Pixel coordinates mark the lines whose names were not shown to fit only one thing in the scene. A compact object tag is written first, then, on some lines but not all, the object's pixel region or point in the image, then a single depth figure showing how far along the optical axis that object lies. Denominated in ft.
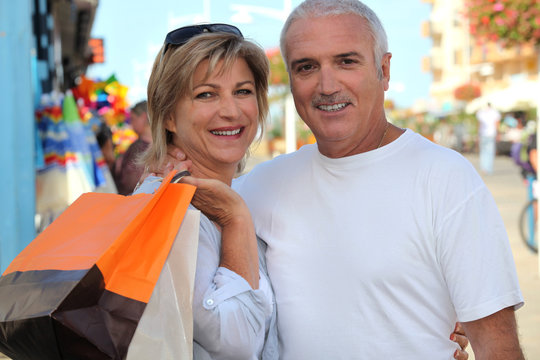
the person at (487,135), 67.51
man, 6.89
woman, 6.67
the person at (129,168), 21.49
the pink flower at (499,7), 34.53
